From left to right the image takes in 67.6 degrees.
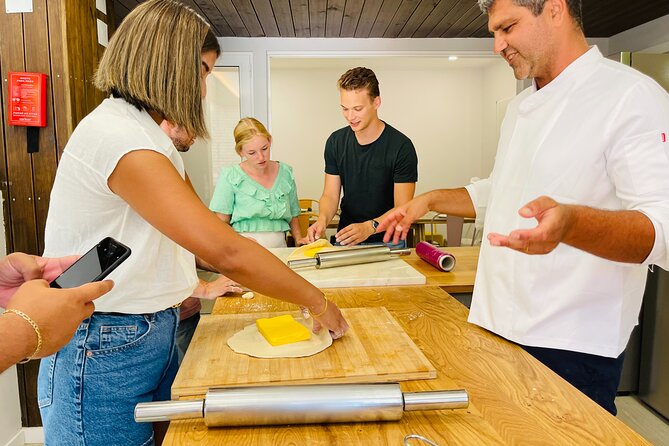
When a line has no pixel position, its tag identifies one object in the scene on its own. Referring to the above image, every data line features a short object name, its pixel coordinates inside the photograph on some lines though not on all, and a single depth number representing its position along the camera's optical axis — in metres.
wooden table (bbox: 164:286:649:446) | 0.78
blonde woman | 2.68
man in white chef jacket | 1.03
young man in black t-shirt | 2.54
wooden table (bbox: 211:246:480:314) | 1.81
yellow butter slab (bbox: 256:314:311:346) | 1.12
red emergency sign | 2.31
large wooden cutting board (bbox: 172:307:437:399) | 0.96
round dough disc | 1.07
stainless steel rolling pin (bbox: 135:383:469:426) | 0.79
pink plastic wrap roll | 2.00
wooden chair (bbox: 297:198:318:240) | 5.21
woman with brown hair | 0.91
